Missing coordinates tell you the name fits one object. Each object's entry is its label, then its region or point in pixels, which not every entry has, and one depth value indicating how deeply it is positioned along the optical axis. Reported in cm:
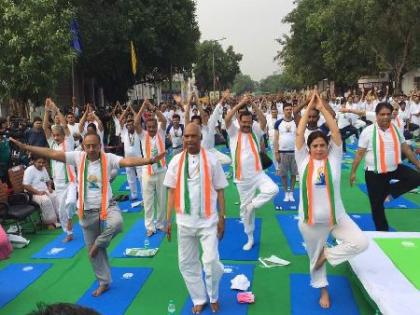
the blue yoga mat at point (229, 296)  516
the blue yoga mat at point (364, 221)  793
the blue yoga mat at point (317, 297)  505
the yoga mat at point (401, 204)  916
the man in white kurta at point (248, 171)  679
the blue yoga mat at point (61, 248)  731
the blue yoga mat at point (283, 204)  940
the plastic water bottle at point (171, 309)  500
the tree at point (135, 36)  2614
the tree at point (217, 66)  7656
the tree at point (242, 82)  17130
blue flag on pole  1918
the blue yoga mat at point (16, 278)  595
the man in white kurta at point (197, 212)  489
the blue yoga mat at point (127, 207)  995
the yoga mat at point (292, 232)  700
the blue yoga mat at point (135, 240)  732
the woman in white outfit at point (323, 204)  484
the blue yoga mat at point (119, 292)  539
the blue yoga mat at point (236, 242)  675
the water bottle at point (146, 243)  746
